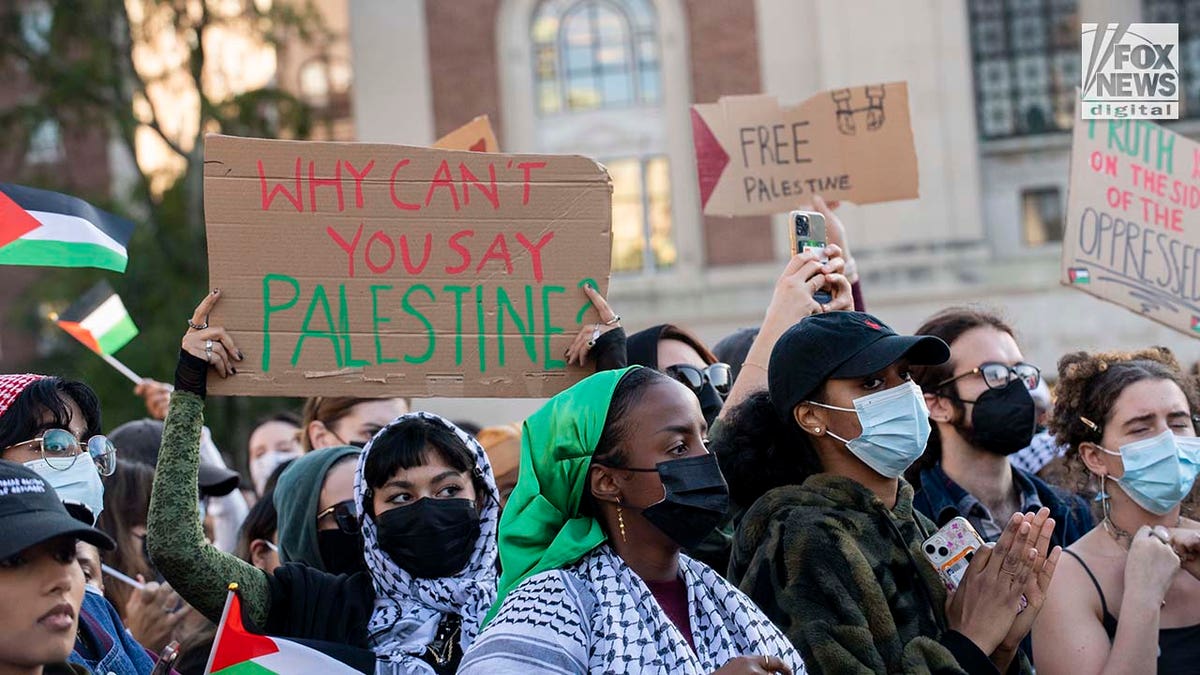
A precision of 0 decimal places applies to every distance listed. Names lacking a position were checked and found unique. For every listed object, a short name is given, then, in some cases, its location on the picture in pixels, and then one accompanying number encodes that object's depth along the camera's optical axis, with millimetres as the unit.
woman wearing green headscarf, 3535
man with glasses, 5301
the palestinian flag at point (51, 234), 4945
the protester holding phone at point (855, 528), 3785
